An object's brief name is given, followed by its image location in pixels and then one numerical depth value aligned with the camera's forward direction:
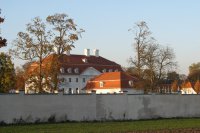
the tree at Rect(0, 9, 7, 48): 30.33
